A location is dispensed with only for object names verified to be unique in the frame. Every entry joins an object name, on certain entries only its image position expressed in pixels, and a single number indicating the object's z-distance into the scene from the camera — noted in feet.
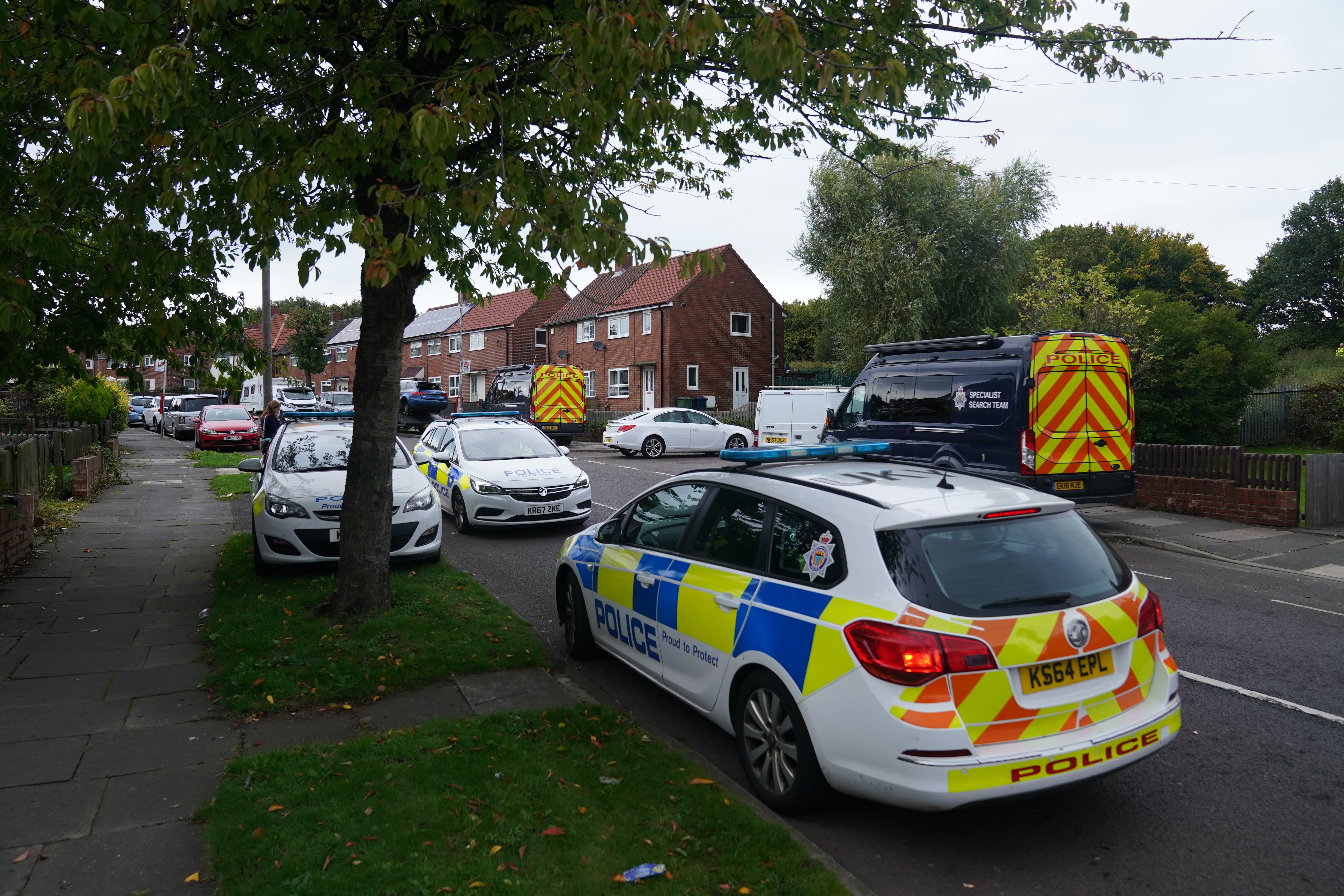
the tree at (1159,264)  166.71
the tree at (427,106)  16.01
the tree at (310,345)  191.11
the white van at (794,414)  75.15
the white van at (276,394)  128.26
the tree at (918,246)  105.50
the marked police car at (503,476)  37.68
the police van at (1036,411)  35.96
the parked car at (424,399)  125.08
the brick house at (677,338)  130.52
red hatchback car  93.91
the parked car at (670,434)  88.17
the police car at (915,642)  11.28
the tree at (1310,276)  146.00
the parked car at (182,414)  119.14
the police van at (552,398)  99.04
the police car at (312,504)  27.32
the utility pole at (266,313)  67.15
